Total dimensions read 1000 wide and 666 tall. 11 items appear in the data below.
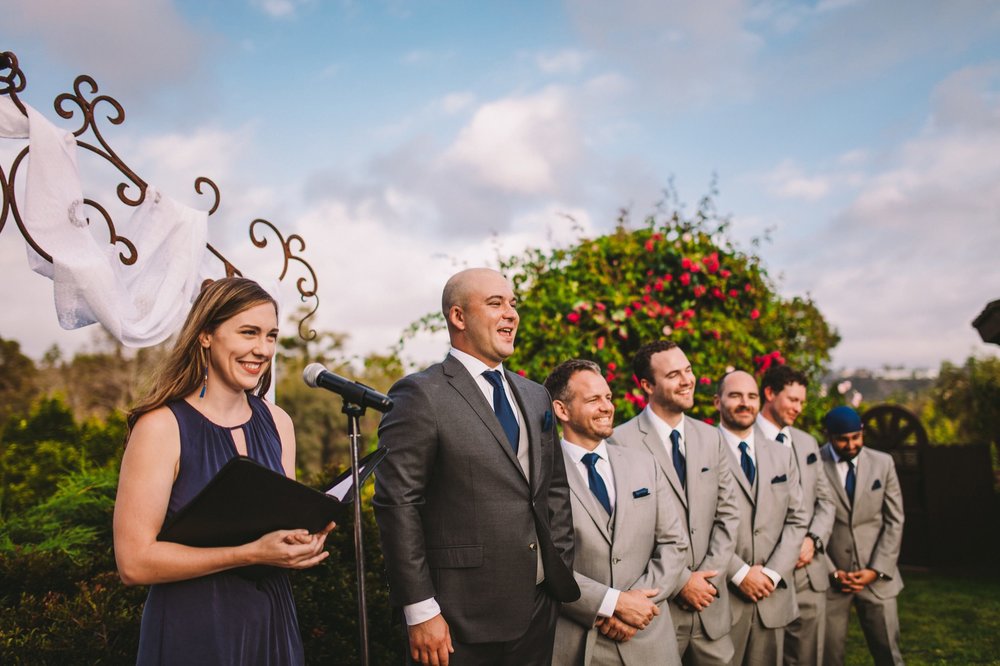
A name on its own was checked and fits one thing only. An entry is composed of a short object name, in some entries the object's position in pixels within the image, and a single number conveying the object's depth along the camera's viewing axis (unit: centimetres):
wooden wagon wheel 1172
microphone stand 225
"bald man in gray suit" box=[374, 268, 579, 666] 279
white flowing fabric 354
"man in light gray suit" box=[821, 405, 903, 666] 519
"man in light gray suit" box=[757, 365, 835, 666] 490
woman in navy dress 219
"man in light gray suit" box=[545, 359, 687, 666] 339
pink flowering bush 579
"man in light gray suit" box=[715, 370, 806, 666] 437
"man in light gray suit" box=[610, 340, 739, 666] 391
